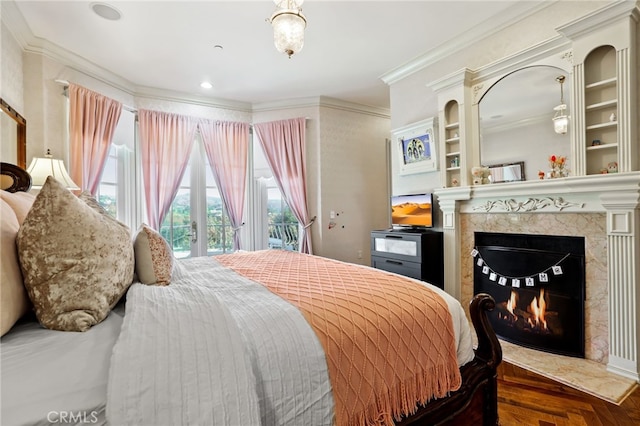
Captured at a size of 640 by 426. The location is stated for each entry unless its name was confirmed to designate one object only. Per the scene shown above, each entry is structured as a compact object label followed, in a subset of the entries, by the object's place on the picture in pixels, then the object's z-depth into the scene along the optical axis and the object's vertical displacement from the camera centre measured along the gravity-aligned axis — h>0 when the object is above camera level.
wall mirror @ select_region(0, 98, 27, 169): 2.29 +0.69
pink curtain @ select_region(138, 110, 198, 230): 3.84 +0.78
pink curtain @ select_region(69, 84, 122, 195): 3.17 +0.95
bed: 0.70 -0.40
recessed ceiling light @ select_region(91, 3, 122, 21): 2.40 +1.71
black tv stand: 3.14 -0.48
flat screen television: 3.37 +0.00
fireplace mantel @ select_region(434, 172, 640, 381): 1.98 -0.19
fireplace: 2.29 -0.68
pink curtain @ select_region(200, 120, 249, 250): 4.26 +0.78
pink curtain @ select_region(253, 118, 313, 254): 4.34 +0.73
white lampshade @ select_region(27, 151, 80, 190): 2.45 +0.39
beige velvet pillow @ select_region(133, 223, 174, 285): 1.40 -0.21
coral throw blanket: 1.03 -0.50
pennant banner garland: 2.38 -0.59
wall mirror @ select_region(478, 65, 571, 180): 2.45 +0.80
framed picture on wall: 3.37 +0.76
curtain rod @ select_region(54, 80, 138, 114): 3.04 +1.39
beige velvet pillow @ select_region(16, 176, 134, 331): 0.90 -0.14
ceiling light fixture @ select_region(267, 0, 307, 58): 1.84 +1.15
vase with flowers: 2.35 +0.33
